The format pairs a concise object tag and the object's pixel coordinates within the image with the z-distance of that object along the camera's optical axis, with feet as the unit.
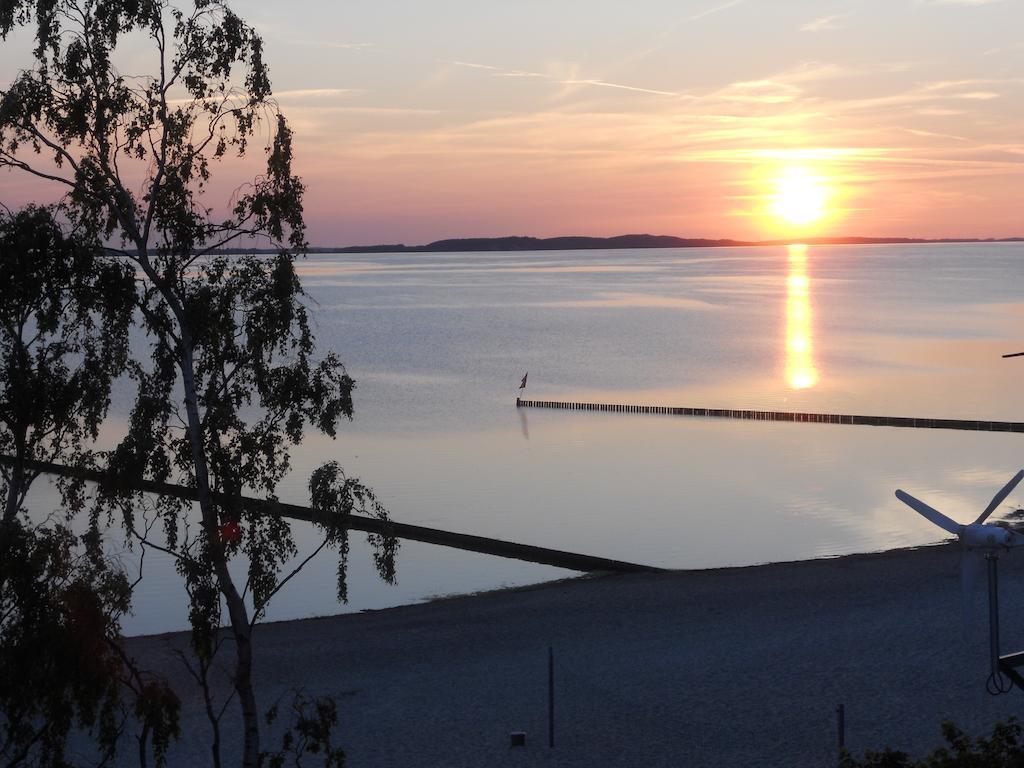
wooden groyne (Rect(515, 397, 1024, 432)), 233.55
